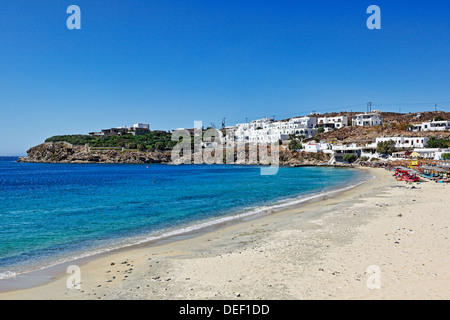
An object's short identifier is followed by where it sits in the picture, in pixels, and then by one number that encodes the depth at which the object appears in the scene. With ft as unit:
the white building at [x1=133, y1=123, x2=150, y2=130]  636.89
